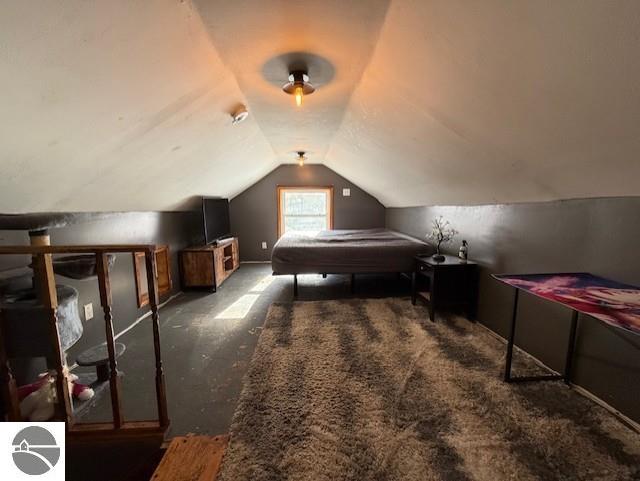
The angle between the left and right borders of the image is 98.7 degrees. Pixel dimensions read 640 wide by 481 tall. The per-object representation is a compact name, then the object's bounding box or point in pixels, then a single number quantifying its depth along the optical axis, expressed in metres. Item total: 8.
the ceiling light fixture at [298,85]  1.73
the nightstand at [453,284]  2.66
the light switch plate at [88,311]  2.17
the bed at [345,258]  3.27
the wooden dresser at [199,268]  3.77
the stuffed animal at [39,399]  1.47
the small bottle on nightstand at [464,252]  2.81
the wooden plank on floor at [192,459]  1.15
